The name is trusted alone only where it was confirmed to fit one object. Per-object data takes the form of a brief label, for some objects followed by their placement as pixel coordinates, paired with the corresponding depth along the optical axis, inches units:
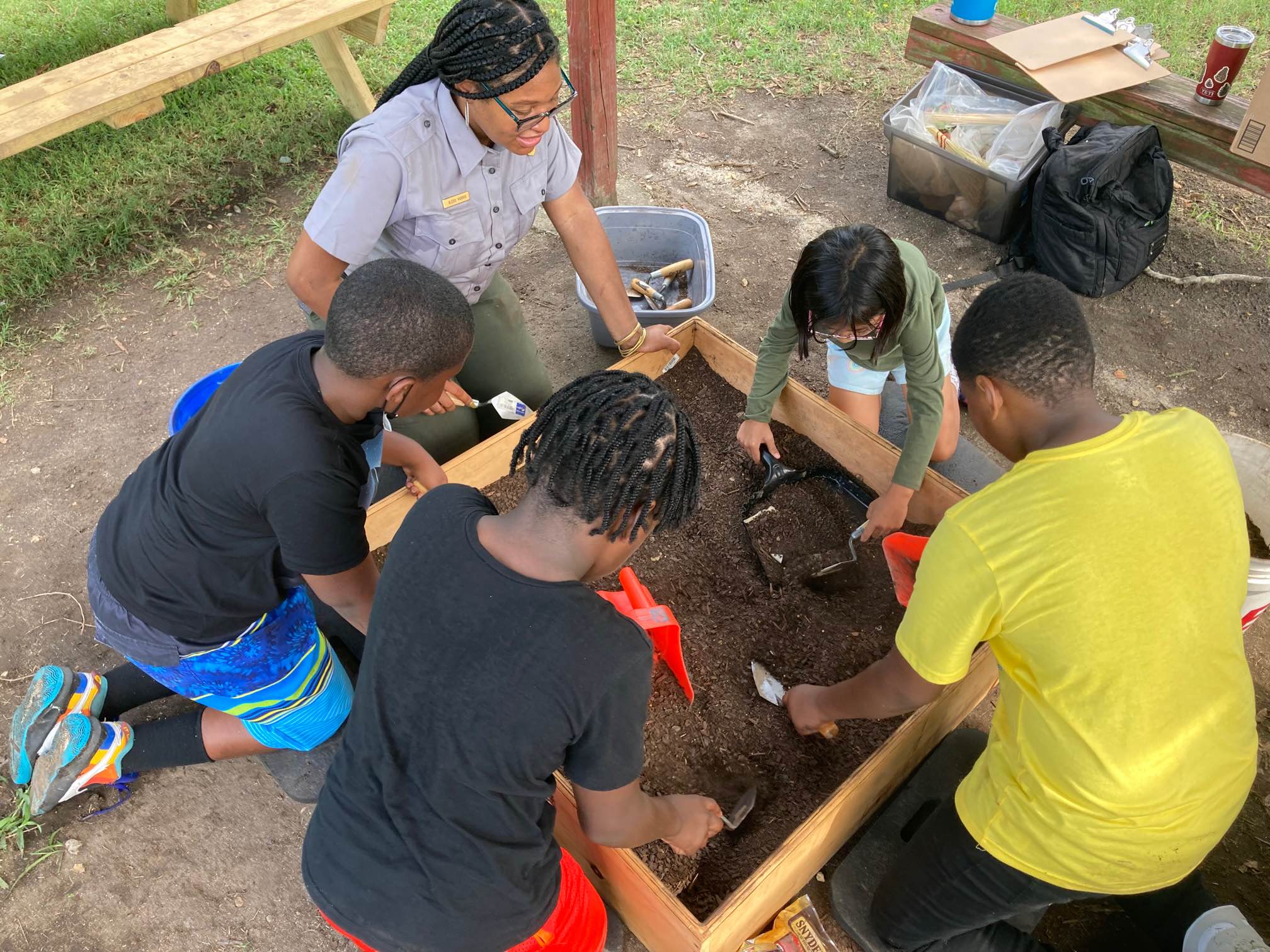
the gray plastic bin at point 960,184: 141.9
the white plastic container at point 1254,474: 85.9
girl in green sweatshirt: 73.6
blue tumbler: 158.7
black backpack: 130.6
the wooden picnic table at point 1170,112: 137.3
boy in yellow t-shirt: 47.5
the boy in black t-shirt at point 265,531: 57.7
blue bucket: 80.5
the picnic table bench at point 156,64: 129.0
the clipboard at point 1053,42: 145.8
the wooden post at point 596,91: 133.0
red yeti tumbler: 133.2
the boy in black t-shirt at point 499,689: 43.6
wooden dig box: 62.9
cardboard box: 129.6
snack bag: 69.5
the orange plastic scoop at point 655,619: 78.8
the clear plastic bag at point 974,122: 144.4
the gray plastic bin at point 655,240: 125.9
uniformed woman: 72.6
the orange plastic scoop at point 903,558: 79.4
